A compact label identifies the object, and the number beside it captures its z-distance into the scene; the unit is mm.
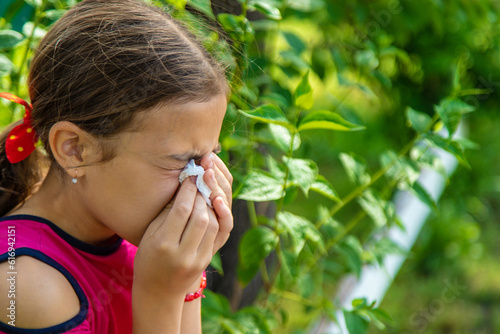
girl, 1819
